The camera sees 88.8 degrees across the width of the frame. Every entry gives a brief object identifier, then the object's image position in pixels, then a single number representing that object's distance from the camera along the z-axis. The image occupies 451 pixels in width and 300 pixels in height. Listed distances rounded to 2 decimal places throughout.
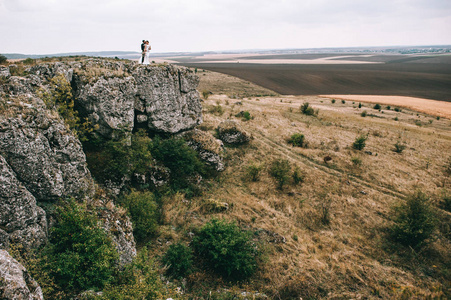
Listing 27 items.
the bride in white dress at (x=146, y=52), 18.20
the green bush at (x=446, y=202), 16.66
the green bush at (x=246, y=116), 29.20
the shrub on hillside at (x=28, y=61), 13.70
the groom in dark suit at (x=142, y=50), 18.19
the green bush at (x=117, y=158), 12.69
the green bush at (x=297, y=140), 24.54
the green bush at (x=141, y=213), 11.49
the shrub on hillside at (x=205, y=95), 37.33
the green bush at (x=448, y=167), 20.90
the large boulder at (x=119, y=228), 8.82
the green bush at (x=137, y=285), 6.58
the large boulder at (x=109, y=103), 12.78
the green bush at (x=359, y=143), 23.76
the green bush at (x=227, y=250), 10.49
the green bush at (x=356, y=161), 21.12
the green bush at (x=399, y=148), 24.08
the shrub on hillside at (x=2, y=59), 12.73
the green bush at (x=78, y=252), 6.95
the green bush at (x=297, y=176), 18.72
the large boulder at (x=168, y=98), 16.92
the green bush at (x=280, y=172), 18.44
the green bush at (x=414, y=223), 13.42
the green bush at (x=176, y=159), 16.44
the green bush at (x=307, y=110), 35.12
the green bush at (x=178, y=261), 9.88
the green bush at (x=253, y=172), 18.81
